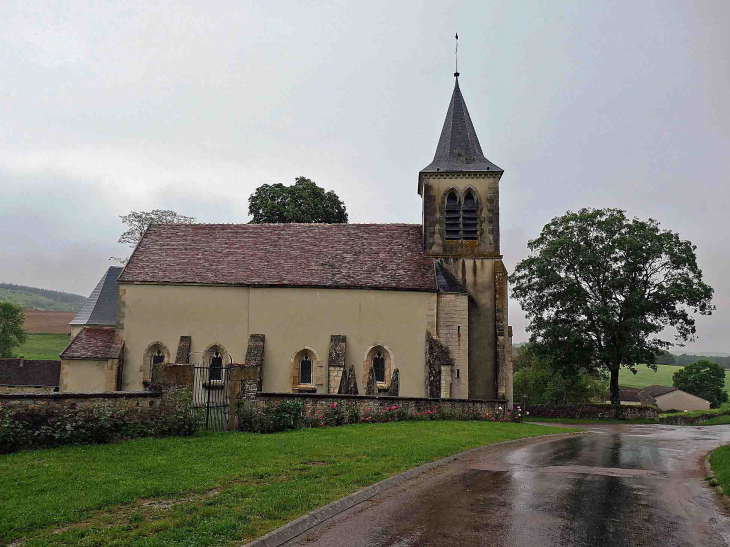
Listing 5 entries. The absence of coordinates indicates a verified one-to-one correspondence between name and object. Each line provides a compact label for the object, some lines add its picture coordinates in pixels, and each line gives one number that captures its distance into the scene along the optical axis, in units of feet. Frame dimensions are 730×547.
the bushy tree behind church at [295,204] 133.18
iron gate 52.01
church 87.56
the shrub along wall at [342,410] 54.44
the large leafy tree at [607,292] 121.60
